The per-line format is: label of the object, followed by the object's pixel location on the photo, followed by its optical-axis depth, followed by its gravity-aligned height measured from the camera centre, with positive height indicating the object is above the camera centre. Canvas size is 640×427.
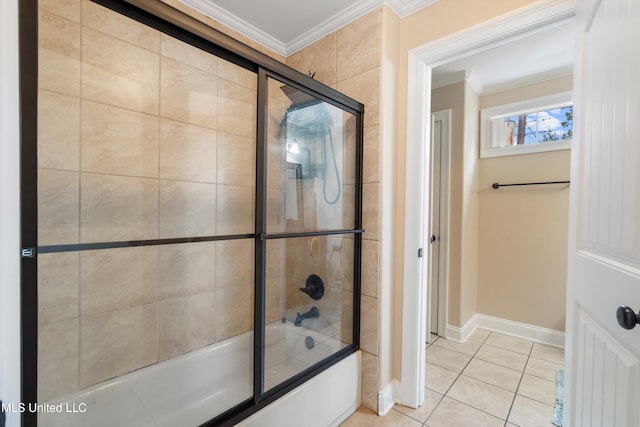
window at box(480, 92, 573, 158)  2.42 +0.82
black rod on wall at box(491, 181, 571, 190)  2.34 +0.27
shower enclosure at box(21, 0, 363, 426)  1.18 -0.07
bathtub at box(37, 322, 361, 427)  1.24 -0.93
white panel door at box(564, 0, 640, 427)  0.65 -0.02
